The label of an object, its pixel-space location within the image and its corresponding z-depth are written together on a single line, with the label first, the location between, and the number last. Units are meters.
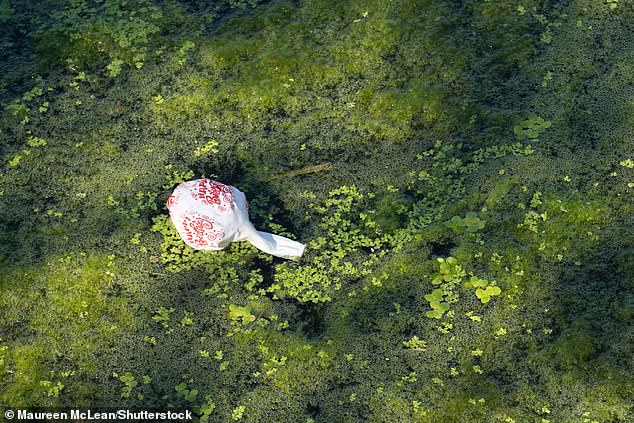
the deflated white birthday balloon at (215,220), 7.14
